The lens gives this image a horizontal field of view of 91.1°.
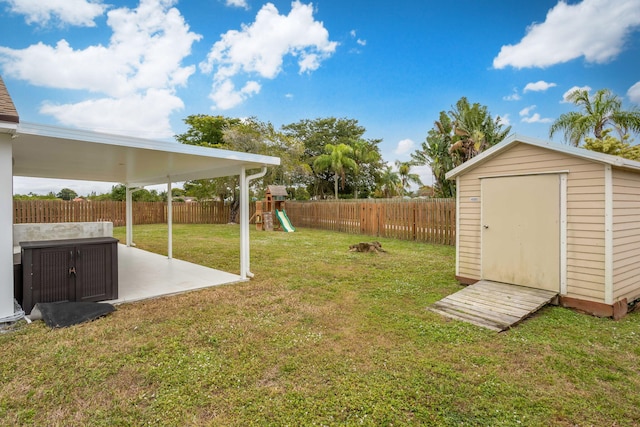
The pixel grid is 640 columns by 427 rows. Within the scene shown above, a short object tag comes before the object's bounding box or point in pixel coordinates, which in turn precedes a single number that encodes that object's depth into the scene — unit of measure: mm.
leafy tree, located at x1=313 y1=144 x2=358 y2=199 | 23984
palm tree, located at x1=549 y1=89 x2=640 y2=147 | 12971
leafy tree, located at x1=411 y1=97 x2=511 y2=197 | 14554
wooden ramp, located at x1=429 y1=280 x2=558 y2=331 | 3528
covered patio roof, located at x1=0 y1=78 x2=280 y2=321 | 3248
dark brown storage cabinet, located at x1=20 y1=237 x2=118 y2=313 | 3602
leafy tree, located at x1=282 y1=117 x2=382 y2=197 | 29625
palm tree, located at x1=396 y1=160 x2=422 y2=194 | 29041
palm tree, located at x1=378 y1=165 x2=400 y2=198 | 29669
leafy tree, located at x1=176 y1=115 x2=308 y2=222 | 16781
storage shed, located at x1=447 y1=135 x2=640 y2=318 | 3713
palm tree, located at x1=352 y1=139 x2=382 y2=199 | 26594
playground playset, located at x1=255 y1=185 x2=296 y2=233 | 14859
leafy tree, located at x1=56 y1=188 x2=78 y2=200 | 28538
